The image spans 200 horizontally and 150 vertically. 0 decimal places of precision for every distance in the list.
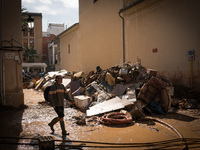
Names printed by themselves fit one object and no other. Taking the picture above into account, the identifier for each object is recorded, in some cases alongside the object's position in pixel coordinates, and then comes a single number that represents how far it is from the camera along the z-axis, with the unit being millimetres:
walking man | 5361
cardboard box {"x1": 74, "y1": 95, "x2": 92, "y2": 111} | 8844
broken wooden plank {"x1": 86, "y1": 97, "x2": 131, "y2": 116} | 7455
